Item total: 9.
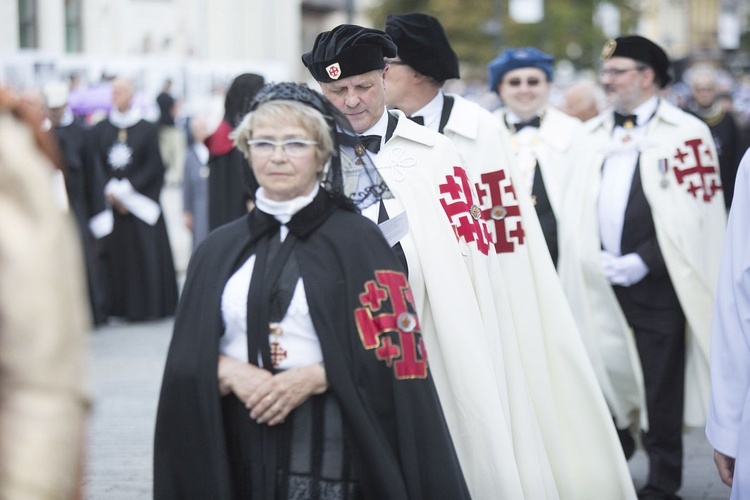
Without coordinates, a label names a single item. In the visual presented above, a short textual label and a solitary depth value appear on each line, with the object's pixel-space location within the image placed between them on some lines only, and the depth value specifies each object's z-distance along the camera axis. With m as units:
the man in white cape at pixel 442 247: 9.15
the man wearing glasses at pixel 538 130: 14.45
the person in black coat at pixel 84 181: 23.86
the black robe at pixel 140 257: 24.97
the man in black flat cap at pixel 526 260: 11.20
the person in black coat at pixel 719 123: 18.20
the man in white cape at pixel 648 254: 13.32
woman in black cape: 7.21
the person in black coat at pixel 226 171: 14.91
